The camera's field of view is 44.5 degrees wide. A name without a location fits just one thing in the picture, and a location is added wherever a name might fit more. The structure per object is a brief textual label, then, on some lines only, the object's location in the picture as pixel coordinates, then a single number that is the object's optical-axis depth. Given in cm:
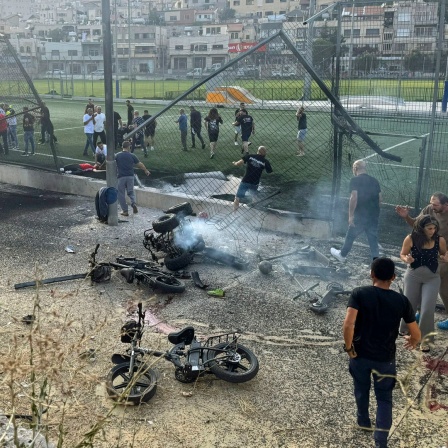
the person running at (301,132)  1649
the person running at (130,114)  2028
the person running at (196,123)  1853
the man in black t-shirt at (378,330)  423
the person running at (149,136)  1710
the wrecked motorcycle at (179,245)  824
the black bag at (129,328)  555
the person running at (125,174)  1091
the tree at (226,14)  11225
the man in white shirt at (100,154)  1538
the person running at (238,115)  1565
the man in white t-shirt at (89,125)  1717
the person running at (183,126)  1856
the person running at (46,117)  1346
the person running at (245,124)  1683
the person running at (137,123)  1737
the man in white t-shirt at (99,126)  1722
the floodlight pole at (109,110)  970
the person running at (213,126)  1674
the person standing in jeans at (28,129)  1695
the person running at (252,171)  1007
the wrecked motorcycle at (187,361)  522
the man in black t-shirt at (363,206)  806
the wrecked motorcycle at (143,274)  742
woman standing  583
